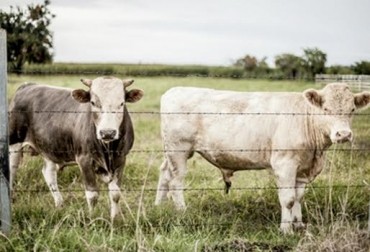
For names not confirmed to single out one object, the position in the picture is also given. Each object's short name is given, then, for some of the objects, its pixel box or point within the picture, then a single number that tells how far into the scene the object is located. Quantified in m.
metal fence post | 4.61
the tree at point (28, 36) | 29.05
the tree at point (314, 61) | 43.48
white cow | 6.23
